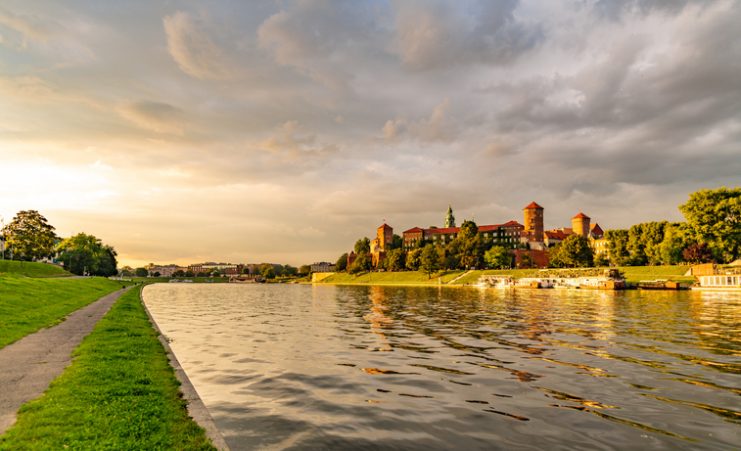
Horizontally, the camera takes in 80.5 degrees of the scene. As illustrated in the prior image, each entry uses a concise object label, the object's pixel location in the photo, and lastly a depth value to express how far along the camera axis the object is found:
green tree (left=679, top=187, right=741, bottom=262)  98.25
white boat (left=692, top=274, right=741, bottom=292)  84.35
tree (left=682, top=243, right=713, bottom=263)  111.00
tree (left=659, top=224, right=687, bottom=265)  120.44
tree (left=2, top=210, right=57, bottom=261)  129.38
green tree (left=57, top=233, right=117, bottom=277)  158.50
